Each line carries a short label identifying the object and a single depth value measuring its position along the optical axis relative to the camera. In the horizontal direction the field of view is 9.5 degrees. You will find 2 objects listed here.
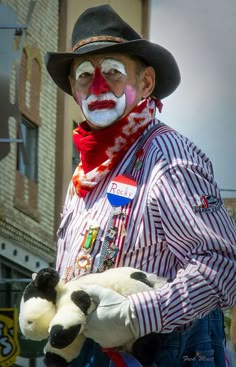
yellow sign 18.04
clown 4.27
